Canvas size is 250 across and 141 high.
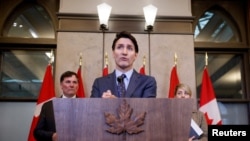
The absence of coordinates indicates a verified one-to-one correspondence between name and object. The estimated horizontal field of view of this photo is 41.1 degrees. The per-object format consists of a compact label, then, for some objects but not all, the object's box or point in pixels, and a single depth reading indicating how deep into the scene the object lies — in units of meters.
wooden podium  1.33
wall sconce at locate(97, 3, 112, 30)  4.30
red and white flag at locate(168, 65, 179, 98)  4.21
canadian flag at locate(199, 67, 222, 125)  4.15
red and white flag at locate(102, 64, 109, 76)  4.10
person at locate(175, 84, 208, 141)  3.08
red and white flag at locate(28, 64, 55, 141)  4.02
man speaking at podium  1.75
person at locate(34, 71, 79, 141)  2.87
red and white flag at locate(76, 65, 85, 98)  4.09
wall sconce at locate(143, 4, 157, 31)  4.37
